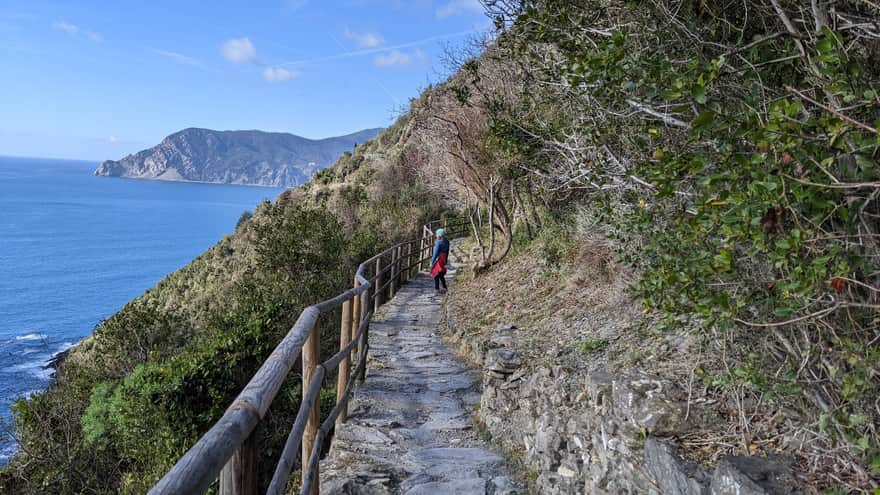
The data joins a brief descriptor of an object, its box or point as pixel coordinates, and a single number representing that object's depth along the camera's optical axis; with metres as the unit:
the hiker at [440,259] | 12.66
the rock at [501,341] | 6.75
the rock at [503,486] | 3.95
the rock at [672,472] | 2.56
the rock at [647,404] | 3.15
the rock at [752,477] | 2.26
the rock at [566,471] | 3.77
